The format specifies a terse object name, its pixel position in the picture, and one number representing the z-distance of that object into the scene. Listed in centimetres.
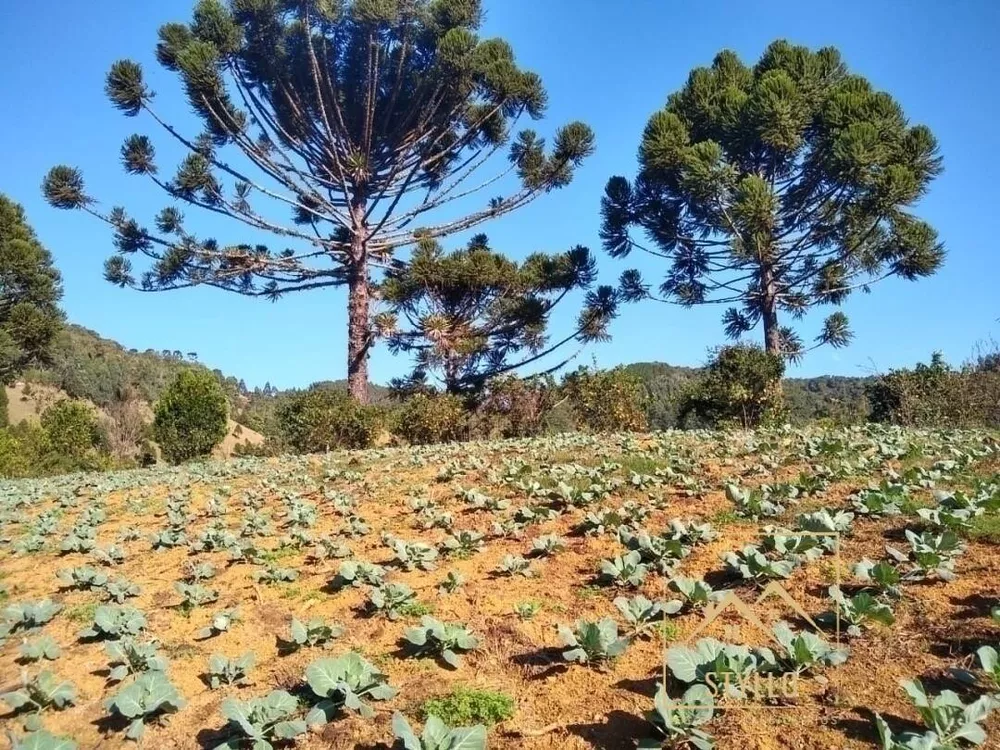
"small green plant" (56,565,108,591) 414
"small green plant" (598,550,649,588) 325
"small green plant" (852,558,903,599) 278
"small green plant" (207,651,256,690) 274
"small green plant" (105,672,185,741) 238
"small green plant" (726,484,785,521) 420
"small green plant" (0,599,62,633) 356
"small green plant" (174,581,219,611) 369
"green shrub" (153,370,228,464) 2209
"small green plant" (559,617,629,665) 249
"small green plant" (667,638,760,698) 215
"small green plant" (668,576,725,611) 286
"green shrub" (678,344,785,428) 1545
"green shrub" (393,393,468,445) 1622
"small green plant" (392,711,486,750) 190
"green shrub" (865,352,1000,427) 1380
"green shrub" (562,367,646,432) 1505
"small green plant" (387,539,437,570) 386
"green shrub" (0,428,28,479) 1828
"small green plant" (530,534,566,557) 384
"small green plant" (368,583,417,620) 321
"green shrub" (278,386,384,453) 1591
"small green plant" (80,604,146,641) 328
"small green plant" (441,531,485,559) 407
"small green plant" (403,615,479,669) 269
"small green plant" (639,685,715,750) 190
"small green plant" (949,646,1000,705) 201
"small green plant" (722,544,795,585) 304
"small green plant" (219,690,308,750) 219
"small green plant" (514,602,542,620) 307
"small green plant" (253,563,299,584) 392
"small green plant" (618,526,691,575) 344
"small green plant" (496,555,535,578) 358
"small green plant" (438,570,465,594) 347
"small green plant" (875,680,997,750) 169
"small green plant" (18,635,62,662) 313
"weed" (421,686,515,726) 229
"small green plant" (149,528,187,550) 489
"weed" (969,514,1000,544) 338
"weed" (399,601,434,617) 325
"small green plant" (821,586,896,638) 249
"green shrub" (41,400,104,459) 2400
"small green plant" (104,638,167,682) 282
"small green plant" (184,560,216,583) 407
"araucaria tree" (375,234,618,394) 2069
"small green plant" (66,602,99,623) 371
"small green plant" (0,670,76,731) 260
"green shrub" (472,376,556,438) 1812
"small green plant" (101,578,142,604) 385
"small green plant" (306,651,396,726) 234
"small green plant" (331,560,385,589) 363
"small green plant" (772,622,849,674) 222
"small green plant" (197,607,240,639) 327
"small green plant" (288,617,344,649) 295
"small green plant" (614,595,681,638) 277
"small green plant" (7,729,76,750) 207
